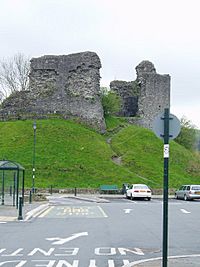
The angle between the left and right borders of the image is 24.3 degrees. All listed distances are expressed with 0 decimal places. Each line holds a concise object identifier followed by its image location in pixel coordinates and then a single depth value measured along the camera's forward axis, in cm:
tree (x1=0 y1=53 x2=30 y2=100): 6938
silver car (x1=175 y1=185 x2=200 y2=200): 3459
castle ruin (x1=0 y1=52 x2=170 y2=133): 5325
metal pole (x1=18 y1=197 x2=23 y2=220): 1825
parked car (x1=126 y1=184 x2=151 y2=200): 3435
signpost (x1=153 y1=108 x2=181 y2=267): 872
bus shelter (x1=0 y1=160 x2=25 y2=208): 2224
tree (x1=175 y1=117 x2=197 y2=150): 6016
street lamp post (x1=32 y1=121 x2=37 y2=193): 3649
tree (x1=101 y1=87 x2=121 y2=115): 5698
